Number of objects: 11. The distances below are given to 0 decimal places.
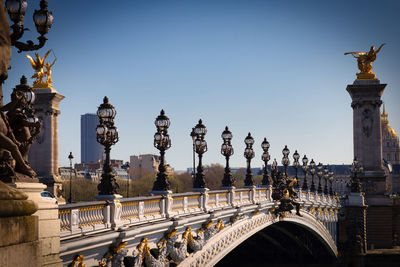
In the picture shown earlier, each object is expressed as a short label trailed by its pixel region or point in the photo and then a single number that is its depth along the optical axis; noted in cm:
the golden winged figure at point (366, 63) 9518
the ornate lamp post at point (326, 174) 7956
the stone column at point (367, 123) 9156
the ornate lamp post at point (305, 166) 6284
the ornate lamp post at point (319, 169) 7376
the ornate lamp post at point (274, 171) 4316
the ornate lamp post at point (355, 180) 7506
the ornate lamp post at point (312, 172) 6731
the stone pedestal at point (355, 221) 7706
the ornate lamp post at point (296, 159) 5591
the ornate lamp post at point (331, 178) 8738
